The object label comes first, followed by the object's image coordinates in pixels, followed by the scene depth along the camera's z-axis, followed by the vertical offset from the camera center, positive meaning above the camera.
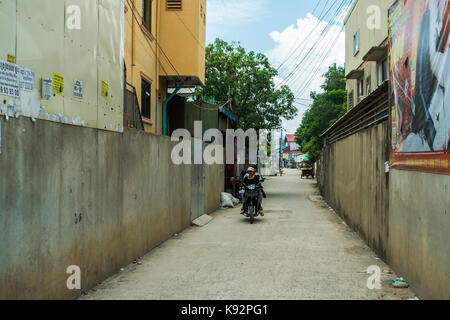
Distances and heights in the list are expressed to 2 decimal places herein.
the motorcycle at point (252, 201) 12.38 -1.14
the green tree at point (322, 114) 30.80 +4.05
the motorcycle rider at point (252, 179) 12.91 -0.46
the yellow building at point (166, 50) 12.23 +3.73
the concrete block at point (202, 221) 11.60 -1.72
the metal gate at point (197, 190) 12.02 -0.83
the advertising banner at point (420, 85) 4.22 +1.02
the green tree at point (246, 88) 21.56 +4.43
